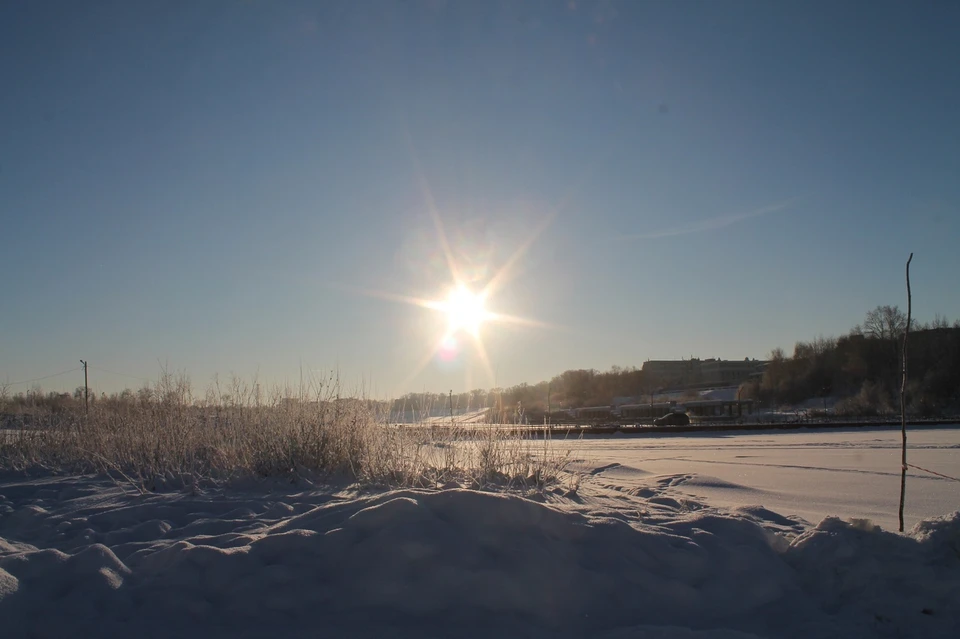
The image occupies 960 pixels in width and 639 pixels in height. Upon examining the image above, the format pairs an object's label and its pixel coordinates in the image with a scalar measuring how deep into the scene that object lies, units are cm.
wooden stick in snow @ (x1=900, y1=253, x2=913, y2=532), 381
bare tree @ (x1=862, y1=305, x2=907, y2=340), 5726
